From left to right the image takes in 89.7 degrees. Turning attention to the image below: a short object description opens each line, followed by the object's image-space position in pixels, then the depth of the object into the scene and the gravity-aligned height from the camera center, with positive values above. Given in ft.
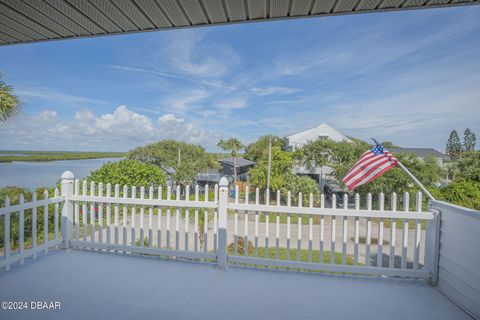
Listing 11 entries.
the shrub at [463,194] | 27.77 -4.45
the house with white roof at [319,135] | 72.95 +6.38
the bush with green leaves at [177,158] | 70.69 -1.94
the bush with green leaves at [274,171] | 58.44 -4.12
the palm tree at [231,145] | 77.00 +2.78
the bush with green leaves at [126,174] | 29.89 -2.98
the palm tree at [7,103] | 16.29 +3.09
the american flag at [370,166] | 10.00 -0.37
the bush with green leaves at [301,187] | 47.65 -6.56
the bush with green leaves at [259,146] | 100.83 +3.70
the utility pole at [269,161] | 55.96 -1.69
